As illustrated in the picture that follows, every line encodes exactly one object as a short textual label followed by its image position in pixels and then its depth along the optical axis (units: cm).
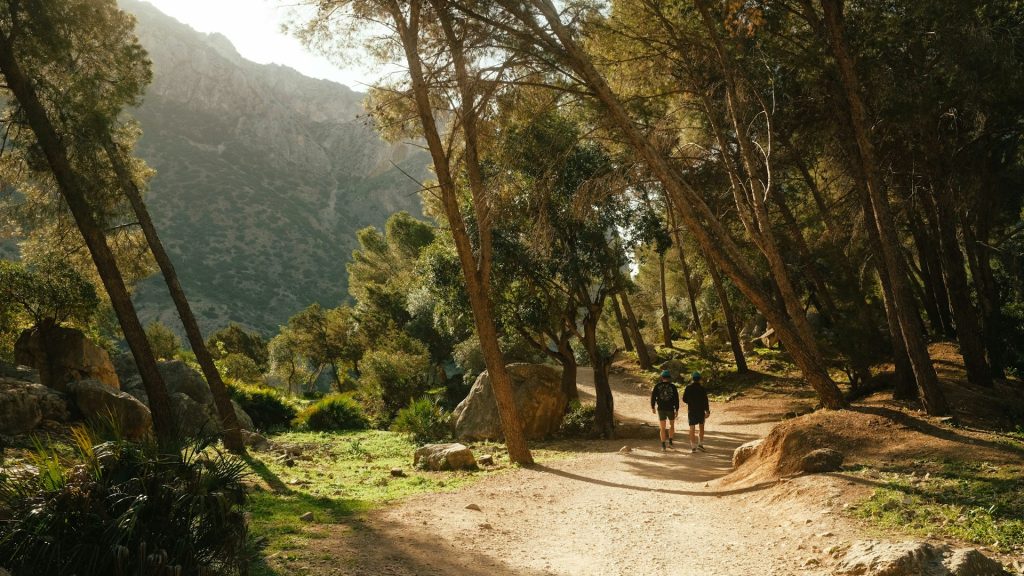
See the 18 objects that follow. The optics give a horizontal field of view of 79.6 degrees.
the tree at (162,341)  3366
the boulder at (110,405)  1166
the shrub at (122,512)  364
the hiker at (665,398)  1334
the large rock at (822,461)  773
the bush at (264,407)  2172
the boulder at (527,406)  1672
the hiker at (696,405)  1319
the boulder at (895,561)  445
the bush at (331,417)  2188
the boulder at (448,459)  1167
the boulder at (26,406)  1038
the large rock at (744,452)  997
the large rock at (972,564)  433
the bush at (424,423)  1728
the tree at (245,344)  4944
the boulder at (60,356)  1379
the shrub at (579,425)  1717
